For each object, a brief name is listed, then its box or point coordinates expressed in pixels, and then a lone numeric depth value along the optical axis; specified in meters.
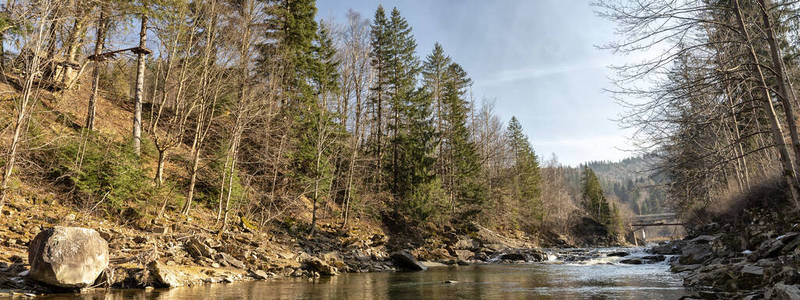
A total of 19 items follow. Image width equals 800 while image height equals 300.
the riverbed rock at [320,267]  16.72
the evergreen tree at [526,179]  44.91
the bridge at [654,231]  103.88
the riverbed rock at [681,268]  14.90
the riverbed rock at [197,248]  13.74
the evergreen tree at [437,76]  36.75
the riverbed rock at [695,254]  16.11
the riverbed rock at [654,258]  22.32
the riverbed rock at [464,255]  26.84
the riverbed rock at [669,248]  24.06
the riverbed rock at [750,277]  8.20
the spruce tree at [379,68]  32.44
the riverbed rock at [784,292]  5.69
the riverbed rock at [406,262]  20.36
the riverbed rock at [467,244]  28.09
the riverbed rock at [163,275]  10.95
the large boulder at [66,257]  8.95
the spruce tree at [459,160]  33.06
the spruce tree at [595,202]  62.94
